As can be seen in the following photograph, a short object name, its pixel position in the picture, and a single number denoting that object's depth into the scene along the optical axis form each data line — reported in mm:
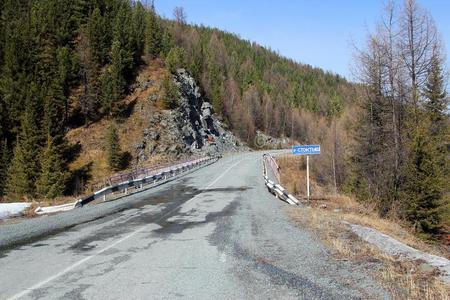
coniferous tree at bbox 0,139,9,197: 48531
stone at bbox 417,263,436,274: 7328
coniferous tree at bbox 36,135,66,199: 44281
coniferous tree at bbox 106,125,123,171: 53531
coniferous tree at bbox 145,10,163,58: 83312
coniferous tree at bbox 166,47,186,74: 74875
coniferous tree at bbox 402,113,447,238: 23609
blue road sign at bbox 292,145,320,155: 19062
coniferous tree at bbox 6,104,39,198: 45062
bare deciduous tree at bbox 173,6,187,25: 147200
